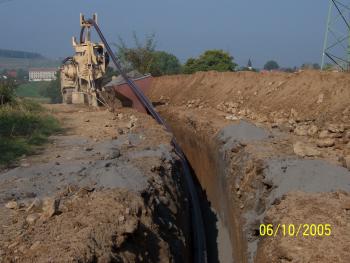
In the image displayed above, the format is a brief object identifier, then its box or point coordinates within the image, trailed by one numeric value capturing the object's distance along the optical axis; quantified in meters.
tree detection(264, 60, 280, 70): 97.51
